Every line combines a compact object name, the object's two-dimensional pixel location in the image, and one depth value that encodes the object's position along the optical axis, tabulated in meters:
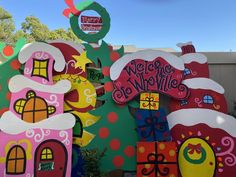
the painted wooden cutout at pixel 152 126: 2.86
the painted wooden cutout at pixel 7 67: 2.96
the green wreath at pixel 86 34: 3.24
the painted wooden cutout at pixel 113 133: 2.94
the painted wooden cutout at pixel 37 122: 2.69
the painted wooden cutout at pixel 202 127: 2.87
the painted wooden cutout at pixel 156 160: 2.73
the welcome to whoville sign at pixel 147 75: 3.02
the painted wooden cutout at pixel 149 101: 3.01
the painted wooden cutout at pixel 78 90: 2.98
